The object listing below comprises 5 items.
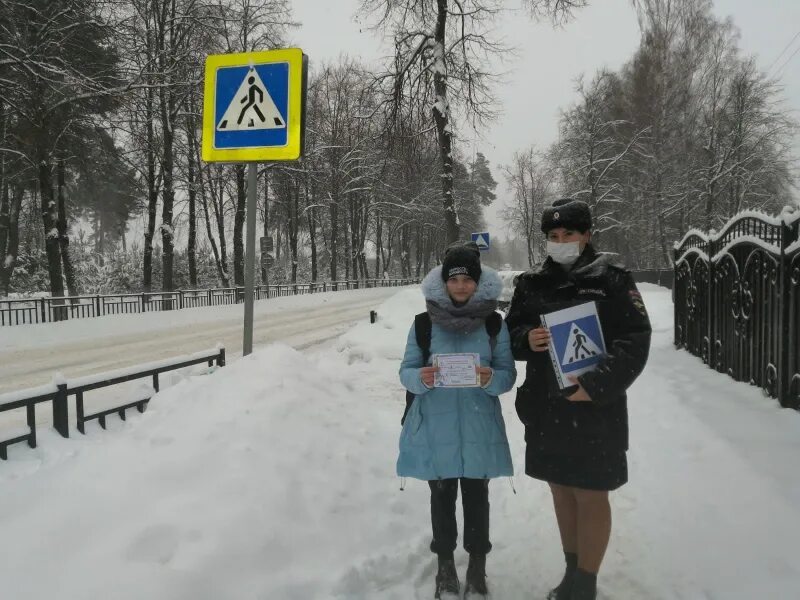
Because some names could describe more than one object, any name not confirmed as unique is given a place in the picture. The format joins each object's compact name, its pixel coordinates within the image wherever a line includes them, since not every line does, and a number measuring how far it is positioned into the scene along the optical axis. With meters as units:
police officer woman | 2.27
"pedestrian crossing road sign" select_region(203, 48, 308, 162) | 4.42
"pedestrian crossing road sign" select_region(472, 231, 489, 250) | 15.02
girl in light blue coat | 2.60
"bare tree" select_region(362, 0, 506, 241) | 13.56
